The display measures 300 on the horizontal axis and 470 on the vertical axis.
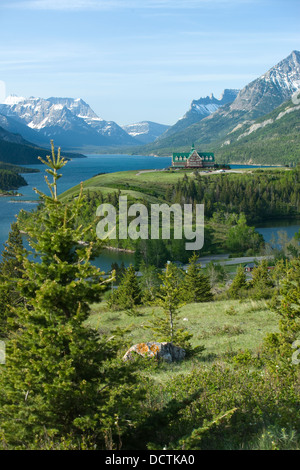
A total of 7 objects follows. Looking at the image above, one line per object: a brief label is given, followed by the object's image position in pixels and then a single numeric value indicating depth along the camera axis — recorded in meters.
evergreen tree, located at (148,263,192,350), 20.95
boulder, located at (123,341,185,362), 16.08
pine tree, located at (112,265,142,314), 41.90
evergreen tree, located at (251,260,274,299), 34.85
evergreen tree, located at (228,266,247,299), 44.41
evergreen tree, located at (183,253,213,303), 43.09
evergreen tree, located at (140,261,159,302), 65.31
